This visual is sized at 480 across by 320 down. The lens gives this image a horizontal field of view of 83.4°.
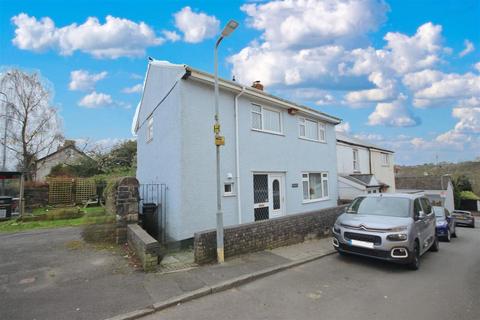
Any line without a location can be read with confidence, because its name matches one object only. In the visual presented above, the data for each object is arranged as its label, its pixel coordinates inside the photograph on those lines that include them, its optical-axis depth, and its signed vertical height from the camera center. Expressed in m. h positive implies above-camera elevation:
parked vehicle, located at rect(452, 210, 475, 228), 23.69 -3.93
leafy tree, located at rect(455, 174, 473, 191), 46.58 -1.47
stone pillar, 8.18 -0.66
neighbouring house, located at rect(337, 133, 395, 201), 18.72 +0.92
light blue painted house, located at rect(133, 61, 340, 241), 8.63 +1.17
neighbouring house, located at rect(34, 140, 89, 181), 29.58 +3.23
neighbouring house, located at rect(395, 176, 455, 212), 34.09 -1.46
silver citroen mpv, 6.28 -1.29
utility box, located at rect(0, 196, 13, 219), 14.58 -1.10
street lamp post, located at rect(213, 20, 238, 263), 6.46 +0.98
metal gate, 9.87 -0.86
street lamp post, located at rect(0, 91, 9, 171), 22.50 +3.68
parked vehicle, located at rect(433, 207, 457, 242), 12.23 -2.30
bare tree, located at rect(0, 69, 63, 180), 22.67 +5.86
